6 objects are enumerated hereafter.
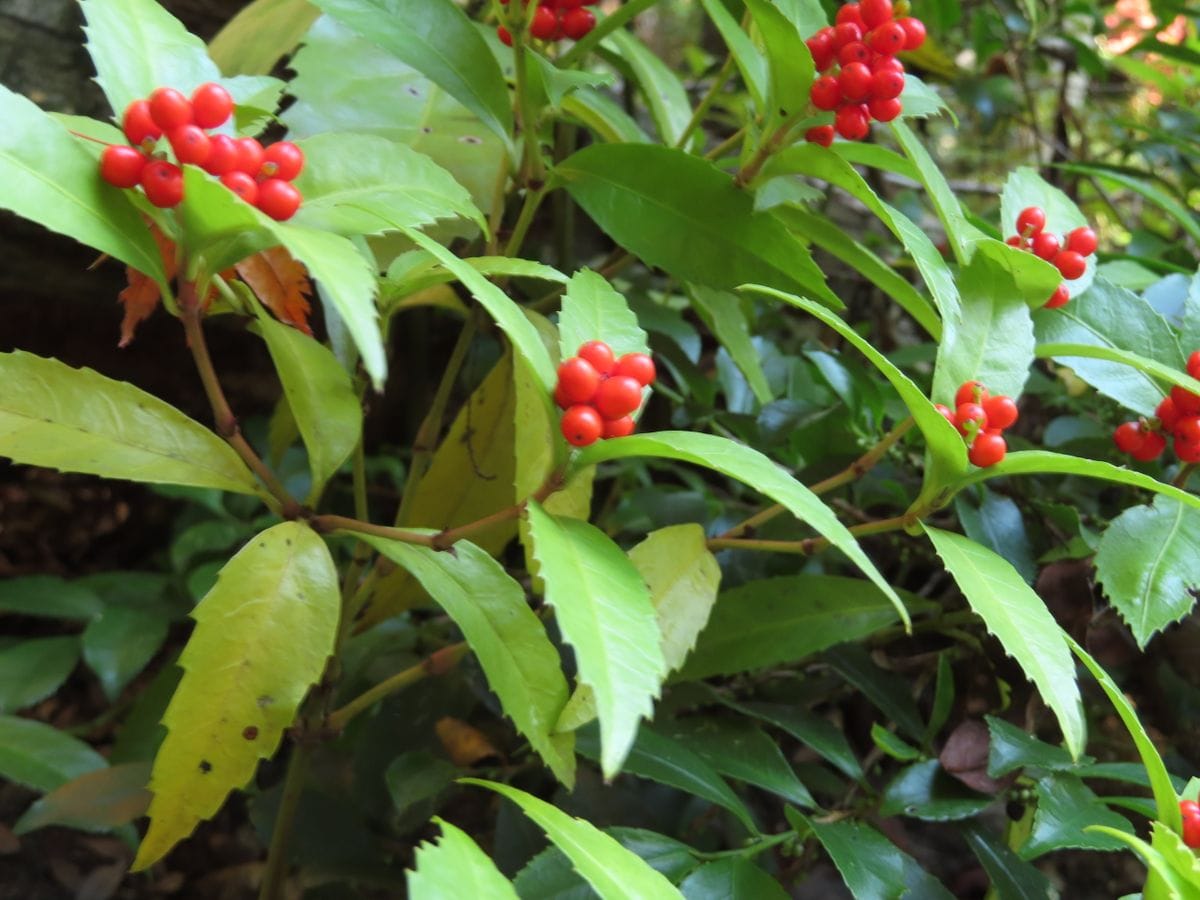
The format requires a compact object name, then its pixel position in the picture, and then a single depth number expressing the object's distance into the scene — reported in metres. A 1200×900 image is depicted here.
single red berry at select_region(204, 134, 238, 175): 0.20
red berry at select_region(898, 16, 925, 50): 0.25
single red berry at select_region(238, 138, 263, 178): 0.20
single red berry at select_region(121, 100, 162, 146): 0.20
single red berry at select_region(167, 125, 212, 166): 0.20
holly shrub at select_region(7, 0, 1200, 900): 0.21
